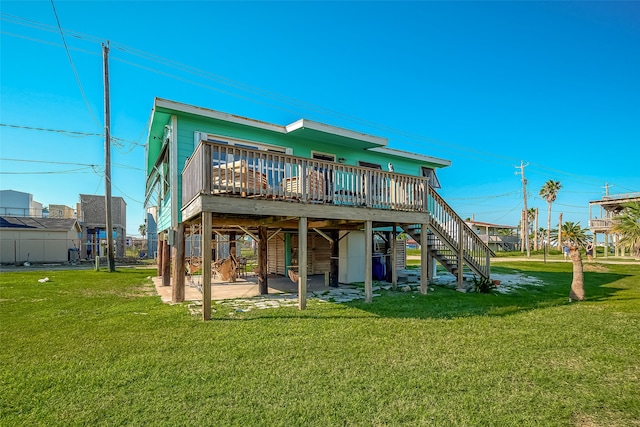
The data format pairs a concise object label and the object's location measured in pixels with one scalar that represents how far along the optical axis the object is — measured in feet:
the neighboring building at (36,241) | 72.18
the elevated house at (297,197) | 22.57
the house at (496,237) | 152.56
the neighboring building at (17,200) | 132.36
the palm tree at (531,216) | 172.04
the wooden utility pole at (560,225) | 113.95
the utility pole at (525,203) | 117.39
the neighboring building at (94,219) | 96.17
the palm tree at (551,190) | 139.74
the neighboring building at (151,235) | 88.16
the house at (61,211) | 122.14
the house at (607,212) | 107.34
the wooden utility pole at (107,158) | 52.54
